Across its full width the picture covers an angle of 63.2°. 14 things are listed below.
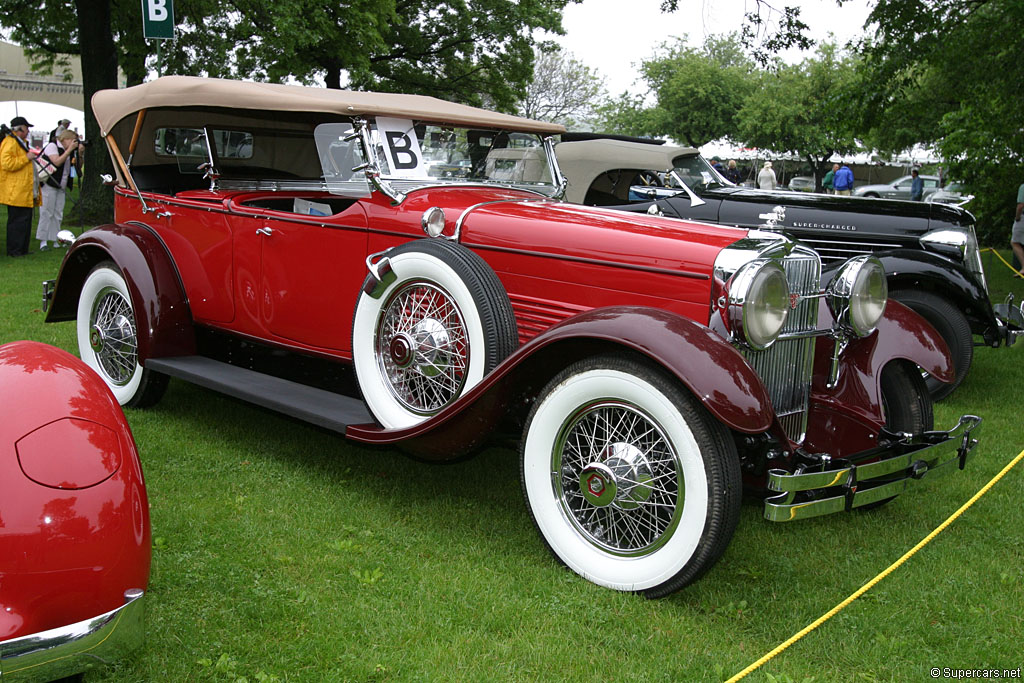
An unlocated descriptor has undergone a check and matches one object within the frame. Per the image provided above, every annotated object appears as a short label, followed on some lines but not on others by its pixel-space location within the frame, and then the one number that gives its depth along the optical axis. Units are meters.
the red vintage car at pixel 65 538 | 1.93
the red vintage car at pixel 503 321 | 2.89
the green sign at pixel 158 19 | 7.49
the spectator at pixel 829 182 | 27.19
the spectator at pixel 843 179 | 24.61
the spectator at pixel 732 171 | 23.12
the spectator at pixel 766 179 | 24.09
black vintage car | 6.07
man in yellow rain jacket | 10.78
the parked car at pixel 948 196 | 20.38
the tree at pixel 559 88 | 43.12
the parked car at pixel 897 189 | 28.89
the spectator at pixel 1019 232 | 9.87
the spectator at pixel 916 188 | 24.63
